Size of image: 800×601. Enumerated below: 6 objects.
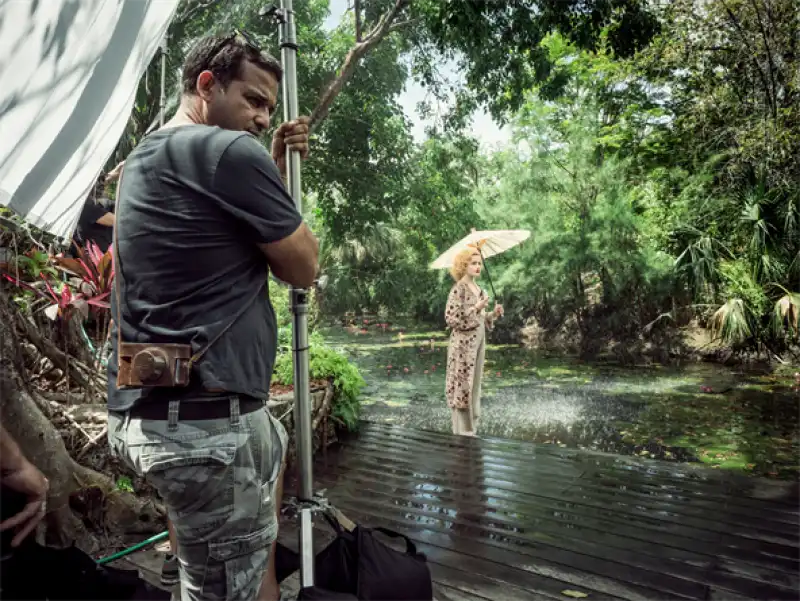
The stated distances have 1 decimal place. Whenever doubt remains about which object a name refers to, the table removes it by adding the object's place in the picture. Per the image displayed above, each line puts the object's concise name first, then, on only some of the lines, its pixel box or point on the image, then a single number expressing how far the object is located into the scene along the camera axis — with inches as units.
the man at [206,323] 53.1
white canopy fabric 48.6
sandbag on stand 73.9
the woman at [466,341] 205.3
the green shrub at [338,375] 191.9
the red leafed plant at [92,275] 117.0
